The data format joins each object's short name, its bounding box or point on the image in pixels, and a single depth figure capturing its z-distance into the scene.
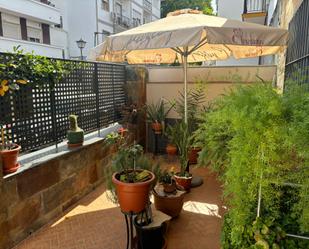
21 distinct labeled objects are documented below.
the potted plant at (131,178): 2.20
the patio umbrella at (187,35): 2.52
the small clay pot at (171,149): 5.20
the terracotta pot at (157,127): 5.52
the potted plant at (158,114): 5.55
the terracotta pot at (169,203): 2.91
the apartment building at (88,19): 15.88
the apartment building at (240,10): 7.50
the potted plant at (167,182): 2.96
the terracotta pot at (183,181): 3.74
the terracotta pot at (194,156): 4.82
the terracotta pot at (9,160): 2.53
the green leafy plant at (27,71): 2.60
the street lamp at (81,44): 9.22
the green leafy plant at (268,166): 1.26
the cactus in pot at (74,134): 3.55
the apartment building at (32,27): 12.21
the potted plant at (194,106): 4.84
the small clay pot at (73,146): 3.53
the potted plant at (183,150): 3.71
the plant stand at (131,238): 2.26
